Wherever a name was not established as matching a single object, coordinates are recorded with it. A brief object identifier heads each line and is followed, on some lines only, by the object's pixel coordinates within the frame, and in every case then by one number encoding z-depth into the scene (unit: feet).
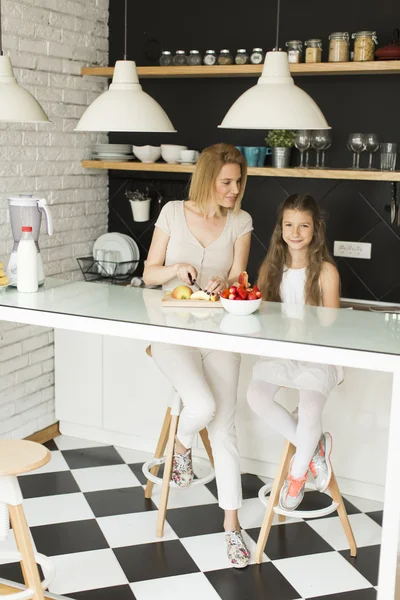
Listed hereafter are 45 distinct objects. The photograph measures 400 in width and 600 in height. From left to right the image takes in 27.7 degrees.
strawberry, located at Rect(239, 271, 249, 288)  9.21
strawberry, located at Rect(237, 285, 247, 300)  8.79
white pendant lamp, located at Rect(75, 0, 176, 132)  8.73
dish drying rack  14.57
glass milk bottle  9.36
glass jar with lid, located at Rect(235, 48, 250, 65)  13.19
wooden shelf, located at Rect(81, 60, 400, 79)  12.17
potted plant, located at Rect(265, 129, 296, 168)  13.19
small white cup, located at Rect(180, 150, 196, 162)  13.75
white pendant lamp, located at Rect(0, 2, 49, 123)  8.95
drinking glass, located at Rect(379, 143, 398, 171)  12.47
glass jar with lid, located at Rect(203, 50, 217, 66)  13.46
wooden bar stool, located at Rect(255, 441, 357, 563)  9.60
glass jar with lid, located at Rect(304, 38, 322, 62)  12.68
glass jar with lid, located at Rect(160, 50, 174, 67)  13.75
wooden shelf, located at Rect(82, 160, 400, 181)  12.33
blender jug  9.82
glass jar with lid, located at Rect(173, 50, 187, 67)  13.60
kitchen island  7.52
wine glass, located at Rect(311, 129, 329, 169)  12.79
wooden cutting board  9.08
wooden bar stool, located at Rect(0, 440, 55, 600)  7.49
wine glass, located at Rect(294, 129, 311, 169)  12.89
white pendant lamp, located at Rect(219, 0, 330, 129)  8.25
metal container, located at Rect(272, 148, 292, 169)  13.28
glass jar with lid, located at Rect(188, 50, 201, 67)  13.48
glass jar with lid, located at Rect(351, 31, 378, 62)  12.25
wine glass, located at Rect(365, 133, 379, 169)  12.58
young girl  9.57
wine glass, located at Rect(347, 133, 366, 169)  12.60
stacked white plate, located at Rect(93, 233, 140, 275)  14.84
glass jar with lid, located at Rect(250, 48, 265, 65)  13.05
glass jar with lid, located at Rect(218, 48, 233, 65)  13.28
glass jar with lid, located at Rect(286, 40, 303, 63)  12.78
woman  9.78
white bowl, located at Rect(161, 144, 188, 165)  13.92
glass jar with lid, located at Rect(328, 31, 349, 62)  12.47
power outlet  13.55
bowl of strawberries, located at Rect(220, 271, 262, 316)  8.71
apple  9.29
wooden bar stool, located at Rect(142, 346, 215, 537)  10.23
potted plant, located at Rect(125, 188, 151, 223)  14.80
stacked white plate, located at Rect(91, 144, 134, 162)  14.33
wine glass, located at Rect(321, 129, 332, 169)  12.83
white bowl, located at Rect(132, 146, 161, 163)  14.12
